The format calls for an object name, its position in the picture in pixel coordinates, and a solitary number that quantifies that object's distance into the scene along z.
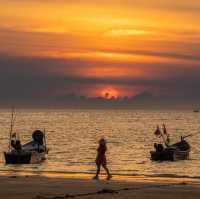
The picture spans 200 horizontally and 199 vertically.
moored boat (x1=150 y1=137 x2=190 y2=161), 59.60
